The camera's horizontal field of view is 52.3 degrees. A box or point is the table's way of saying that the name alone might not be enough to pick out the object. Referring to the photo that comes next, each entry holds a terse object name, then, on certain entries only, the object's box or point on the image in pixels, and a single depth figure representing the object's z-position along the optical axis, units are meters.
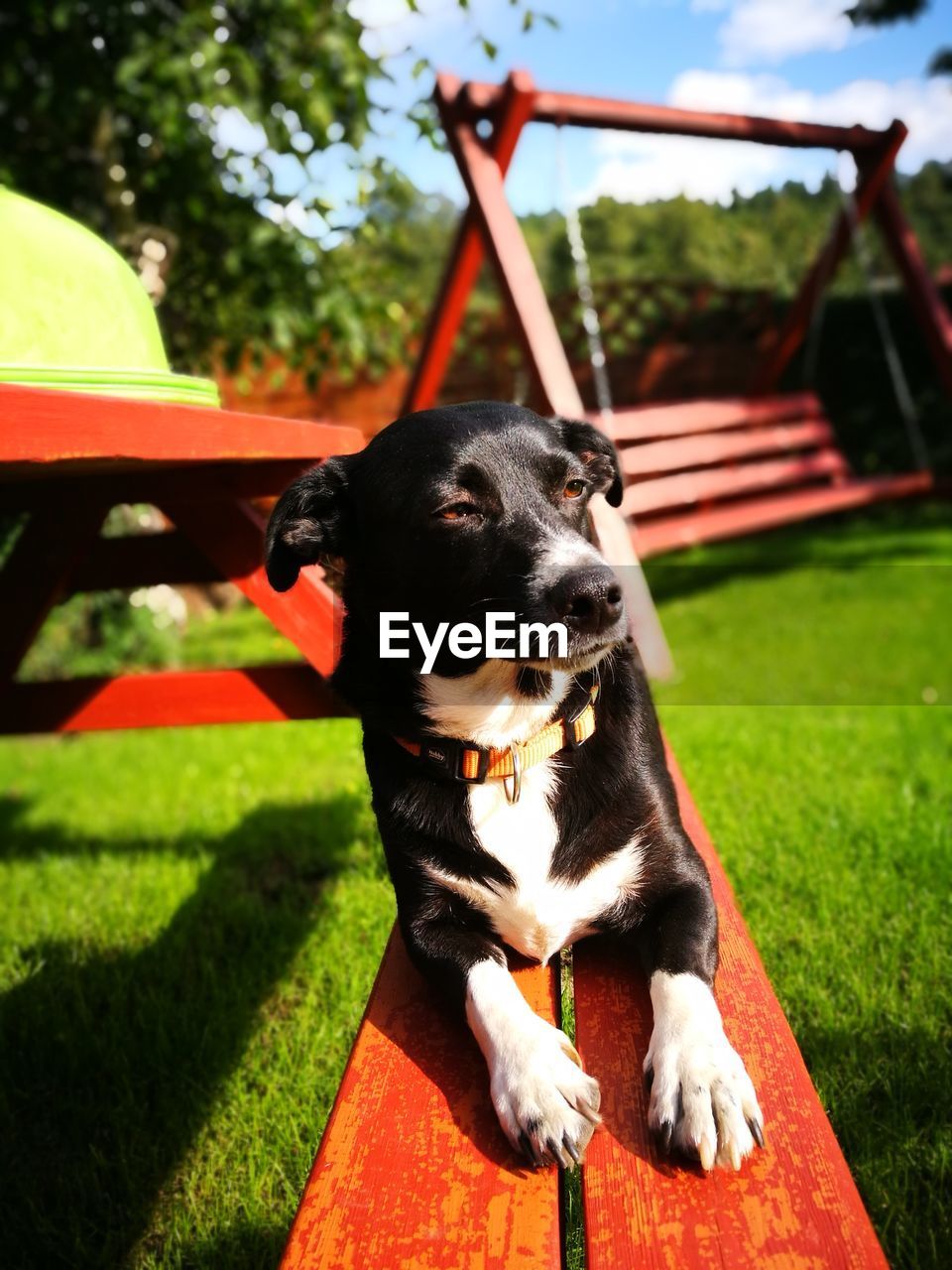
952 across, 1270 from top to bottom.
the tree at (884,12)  10.66
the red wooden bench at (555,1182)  0.94
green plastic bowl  1.44
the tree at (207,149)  4.18
